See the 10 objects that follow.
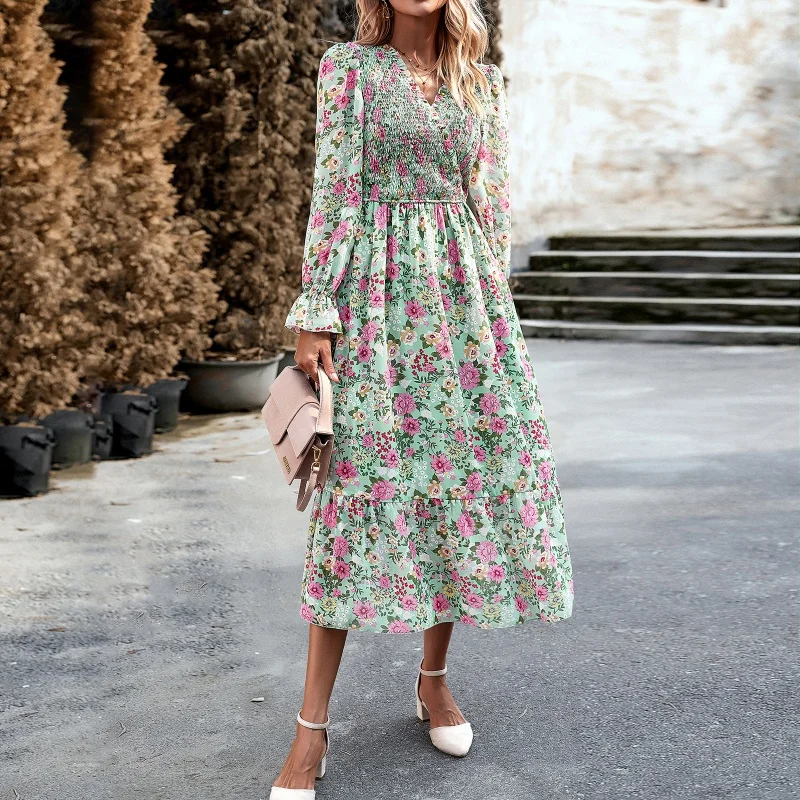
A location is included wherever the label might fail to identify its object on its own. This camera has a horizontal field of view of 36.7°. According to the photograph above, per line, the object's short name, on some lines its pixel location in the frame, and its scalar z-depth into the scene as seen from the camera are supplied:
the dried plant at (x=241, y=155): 7.22
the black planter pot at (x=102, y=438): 6.05
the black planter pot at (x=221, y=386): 7.30
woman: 2.62
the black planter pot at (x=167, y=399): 6.74
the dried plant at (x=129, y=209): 6.29
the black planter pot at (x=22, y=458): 5.24
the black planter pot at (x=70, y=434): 5.77
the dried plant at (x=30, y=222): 5.33
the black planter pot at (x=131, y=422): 6.15
